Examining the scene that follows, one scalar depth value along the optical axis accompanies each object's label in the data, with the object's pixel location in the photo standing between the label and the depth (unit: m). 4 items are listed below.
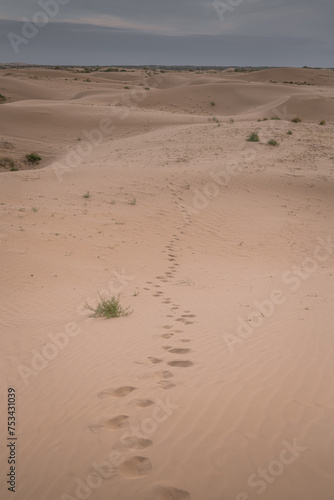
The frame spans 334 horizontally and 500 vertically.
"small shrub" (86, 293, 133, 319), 6.77
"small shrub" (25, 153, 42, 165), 23.33
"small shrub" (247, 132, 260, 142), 21.44
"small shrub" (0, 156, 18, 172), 21.42
